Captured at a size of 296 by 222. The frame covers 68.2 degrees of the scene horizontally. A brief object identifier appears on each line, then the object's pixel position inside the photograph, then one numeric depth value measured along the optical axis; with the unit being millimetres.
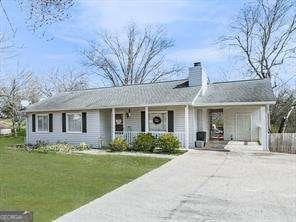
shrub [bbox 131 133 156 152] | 11861
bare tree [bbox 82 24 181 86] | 26199
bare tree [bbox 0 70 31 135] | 22394
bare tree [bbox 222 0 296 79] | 19171
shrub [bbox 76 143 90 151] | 13101
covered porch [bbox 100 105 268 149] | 12298
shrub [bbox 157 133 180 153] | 11367
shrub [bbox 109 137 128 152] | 12233
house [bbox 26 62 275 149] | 12346
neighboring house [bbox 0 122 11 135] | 24481
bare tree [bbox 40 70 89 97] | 28762
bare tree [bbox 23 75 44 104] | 24871
